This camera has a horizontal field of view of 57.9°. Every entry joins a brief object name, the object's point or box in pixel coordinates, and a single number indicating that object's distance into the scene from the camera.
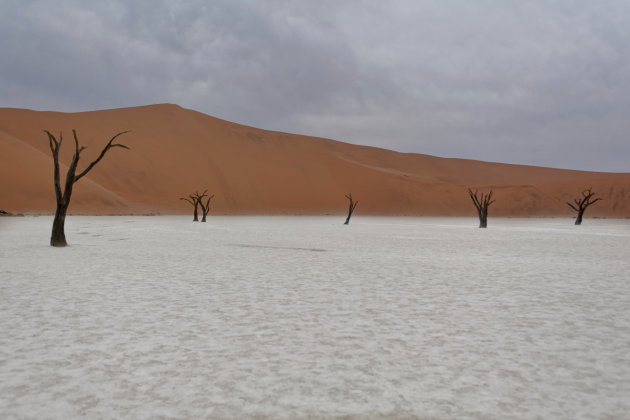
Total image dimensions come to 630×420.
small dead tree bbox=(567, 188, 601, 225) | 51.18
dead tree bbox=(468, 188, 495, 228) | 42.47
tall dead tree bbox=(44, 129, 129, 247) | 18.62
